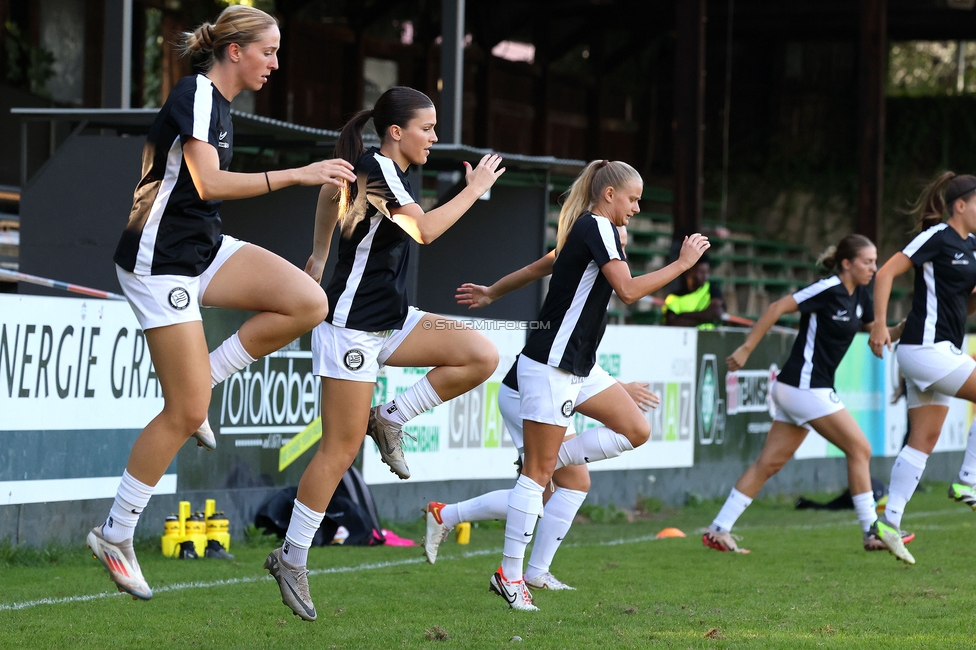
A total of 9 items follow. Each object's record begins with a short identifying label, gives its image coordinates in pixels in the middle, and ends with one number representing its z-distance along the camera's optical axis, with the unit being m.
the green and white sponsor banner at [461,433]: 20.08
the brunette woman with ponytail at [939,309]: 16.48
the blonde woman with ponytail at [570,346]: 11.94
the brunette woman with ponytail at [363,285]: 10.51
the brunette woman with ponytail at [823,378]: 17.27
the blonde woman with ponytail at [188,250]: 9.44
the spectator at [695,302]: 29.02
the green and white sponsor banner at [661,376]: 23.92
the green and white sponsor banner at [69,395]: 15.10
